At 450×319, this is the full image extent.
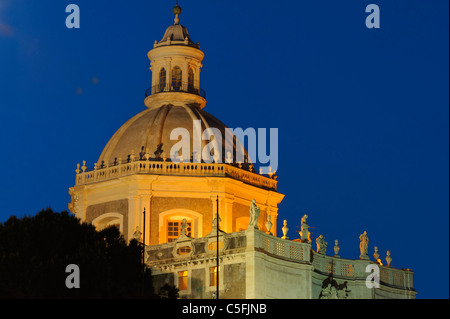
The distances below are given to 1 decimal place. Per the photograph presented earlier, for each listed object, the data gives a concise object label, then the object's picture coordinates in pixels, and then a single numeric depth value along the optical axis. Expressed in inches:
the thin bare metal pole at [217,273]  3253.0
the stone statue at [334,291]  3595.0
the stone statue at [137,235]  3673.7
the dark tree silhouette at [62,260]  3115.2
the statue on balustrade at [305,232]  3558.1
